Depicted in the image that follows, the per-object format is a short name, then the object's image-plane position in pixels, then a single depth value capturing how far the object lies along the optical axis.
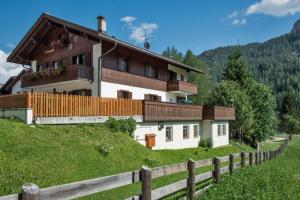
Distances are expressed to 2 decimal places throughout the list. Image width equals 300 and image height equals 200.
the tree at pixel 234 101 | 28.65
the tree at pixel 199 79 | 41.84
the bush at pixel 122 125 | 14.23
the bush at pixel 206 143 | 22.68
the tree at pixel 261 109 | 35.60
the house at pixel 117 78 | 18.01
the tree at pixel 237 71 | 37.83
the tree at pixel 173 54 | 47.45
